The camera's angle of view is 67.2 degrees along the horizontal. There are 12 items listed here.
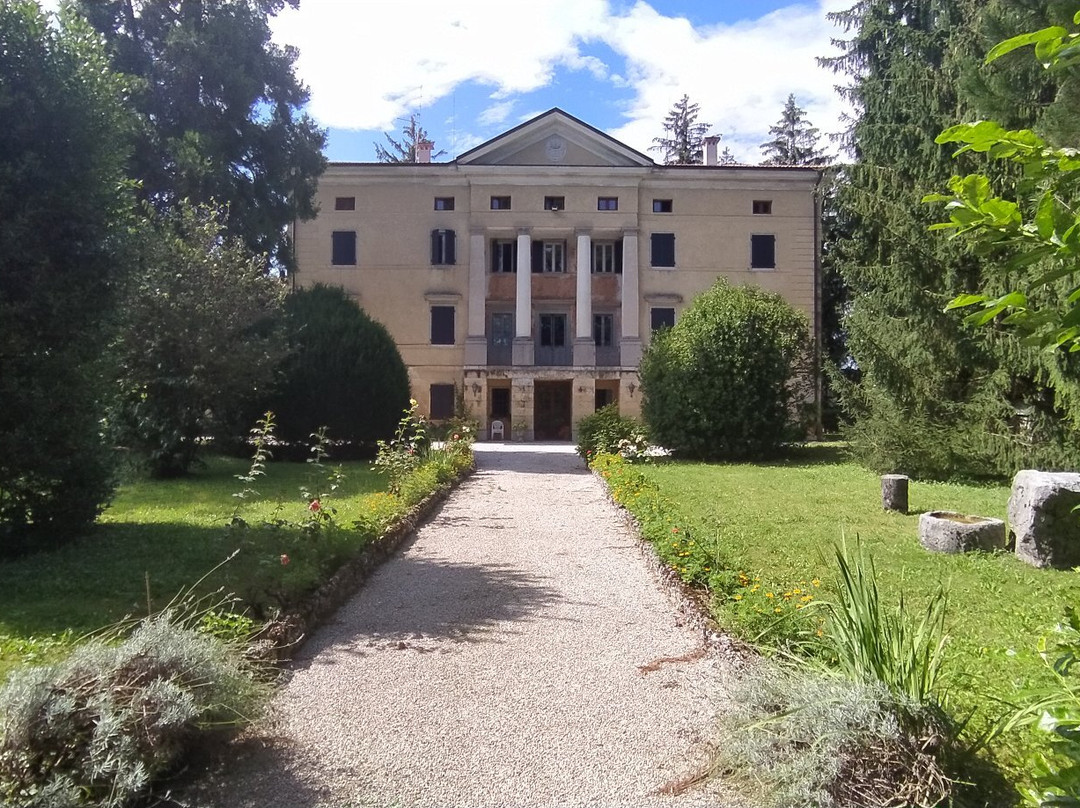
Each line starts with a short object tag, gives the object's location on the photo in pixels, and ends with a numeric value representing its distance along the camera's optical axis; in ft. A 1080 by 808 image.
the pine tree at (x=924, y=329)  49.26
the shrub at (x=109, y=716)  10.74
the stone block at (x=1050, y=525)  26.07
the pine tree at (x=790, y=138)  147.64
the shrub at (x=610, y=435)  62.95
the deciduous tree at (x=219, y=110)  72.18
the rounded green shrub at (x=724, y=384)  63.93
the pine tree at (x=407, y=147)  164.55
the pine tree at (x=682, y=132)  164.86
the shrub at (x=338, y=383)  62.80
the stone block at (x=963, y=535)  28.30
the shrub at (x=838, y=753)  10.68
